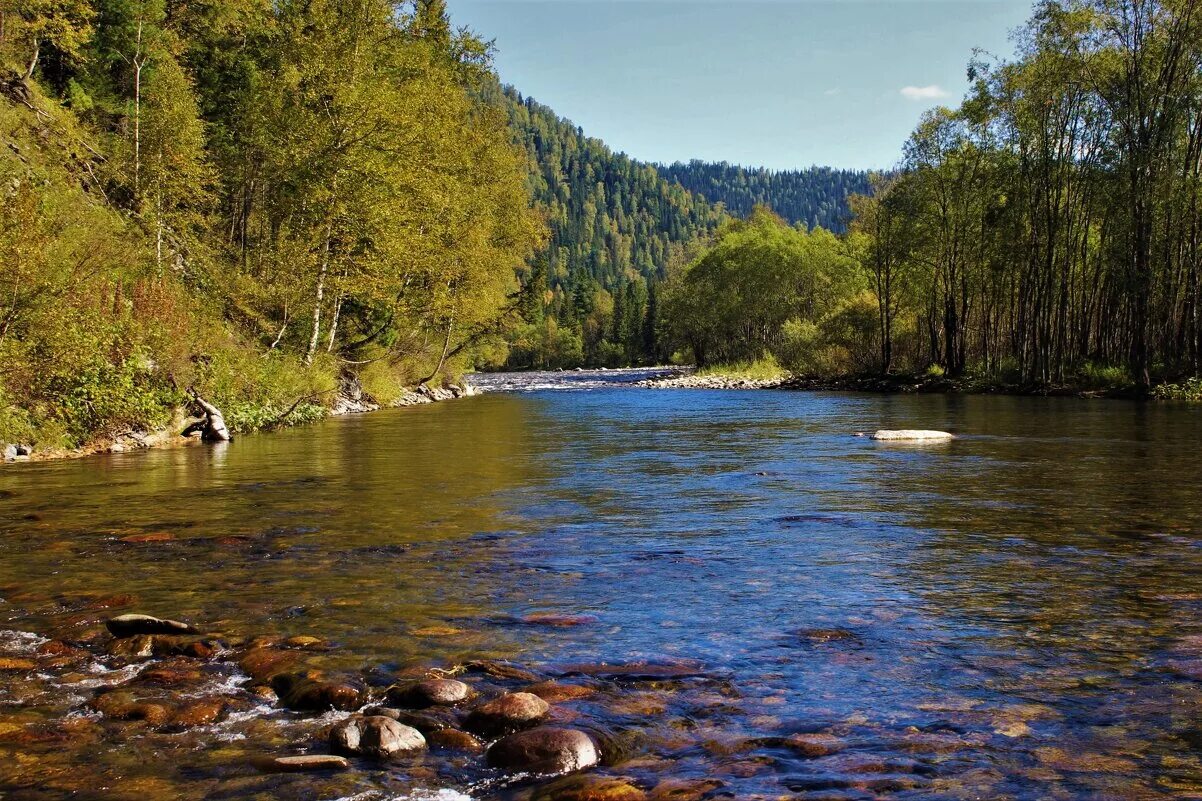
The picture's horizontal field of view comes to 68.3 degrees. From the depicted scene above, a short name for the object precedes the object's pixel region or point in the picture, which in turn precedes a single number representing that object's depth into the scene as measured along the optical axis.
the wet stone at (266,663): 5.27
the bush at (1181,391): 33.44
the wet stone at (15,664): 5.31
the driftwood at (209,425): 21.62
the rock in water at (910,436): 20.47
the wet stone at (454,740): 4.28
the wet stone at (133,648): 5.57
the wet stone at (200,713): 4.52
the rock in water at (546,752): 4.03
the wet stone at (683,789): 3.70
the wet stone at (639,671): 5.21
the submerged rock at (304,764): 3.96
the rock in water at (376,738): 4.17
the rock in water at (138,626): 5.91
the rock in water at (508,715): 4.45
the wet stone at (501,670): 5.23
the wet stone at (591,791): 3.67
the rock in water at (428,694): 4.78
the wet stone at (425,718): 4.45
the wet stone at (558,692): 4.86
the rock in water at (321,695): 4.79
